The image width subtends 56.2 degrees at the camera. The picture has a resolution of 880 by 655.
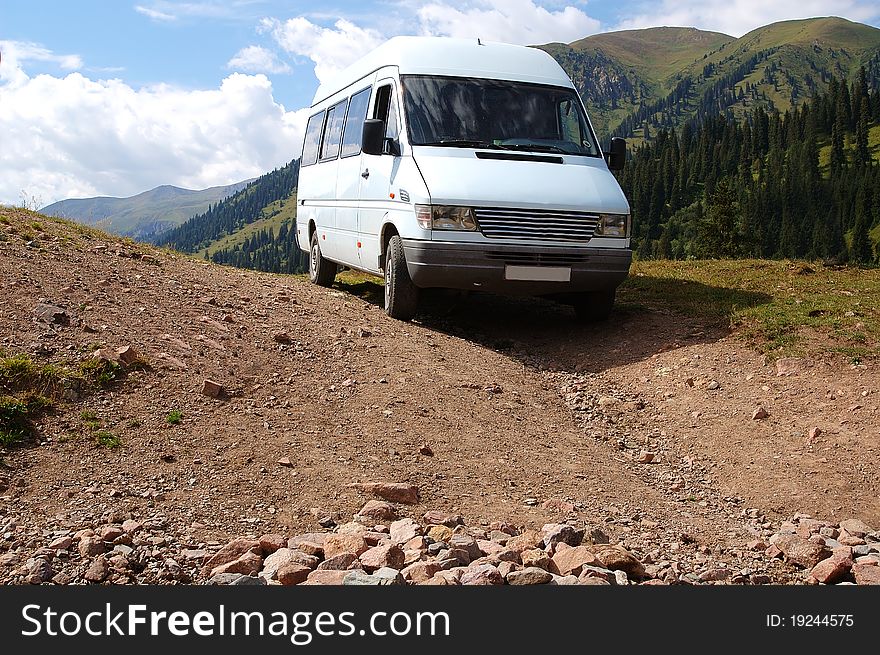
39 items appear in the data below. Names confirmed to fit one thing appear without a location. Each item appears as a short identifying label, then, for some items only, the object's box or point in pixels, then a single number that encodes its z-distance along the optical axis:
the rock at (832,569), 4.41
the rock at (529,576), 3.76
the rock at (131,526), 4.48
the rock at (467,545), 4.16
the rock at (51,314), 7.15
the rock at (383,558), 4.01
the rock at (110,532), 4.36
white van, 8.94
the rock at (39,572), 3.93
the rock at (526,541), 4.36
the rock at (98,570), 3.97
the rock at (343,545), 4.17
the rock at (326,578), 3.75
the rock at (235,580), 3.79
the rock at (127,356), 6.65
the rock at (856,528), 5.12
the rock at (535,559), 4.03
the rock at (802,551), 4.63
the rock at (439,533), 4.45
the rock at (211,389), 6.52
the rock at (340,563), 4.02
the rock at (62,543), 4.23
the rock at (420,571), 3.77
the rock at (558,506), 5.21
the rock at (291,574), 3.85
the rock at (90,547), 4.20
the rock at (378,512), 4.88
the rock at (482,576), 3.73
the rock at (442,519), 4.81
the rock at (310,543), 4.26
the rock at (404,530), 4.45
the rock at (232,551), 4.21
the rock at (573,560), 4.02
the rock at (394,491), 5.16
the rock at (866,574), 4.25
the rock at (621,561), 4.13
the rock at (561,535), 4.47
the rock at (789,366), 7.69
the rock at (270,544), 4.37
